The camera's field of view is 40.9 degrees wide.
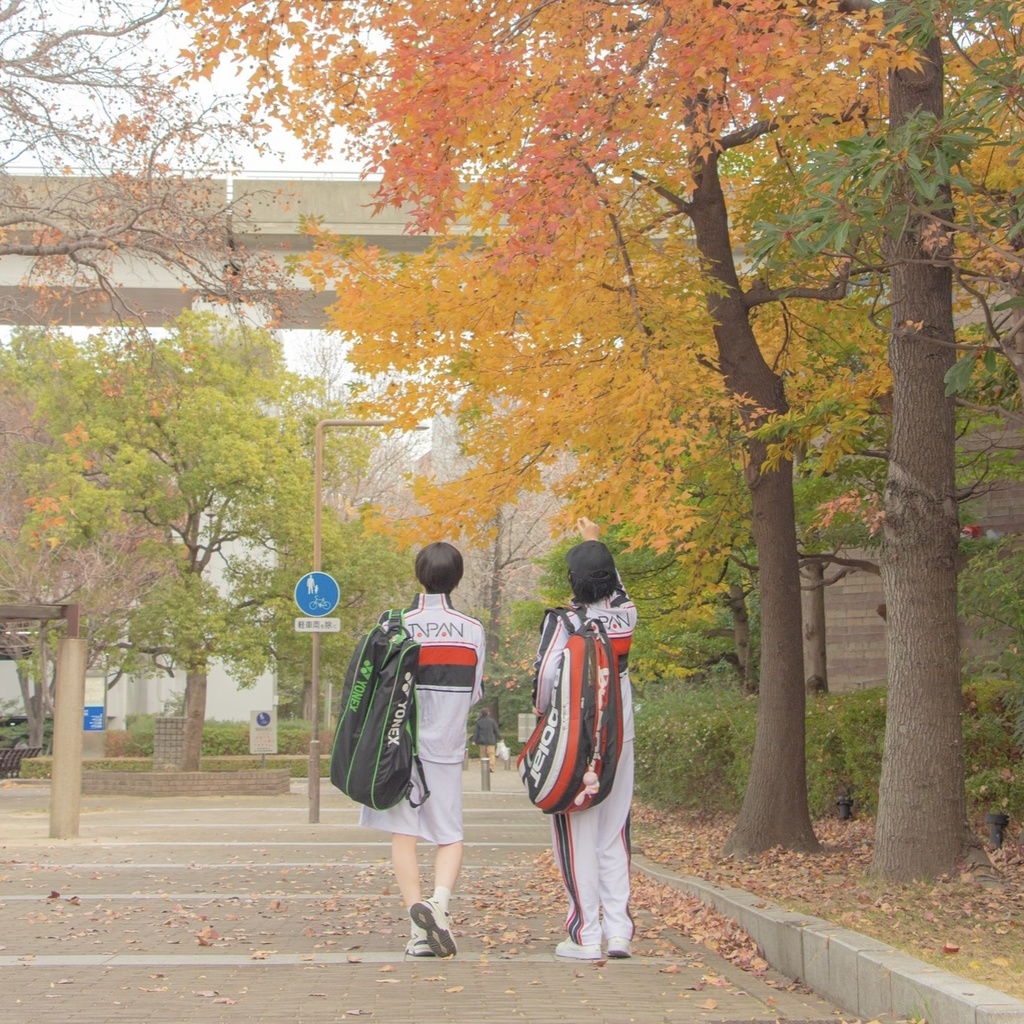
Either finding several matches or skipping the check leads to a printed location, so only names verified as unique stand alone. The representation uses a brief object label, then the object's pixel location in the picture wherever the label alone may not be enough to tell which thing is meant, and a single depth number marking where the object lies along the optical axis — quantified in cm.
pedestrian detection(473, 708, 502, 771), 3625
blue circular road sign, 1839
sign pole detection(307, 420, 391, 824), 1812
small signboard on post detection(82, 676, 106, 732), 3416
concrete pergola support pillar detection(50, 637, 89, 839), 1417
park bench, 3108
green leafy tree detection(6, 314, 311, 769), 2755
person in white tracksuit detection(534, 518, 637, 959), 635
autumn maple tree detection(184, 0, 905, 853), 877
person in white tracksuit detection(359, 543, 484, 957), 632
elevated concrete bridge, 1382
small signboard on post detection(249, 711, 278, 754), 2969
